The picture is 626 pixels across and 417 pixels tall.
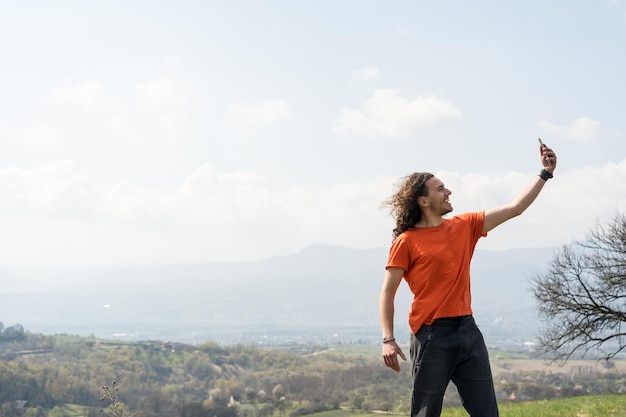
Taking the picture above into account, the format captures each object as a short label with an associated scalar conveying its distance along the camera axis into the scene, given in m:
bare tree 25.19
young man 5.46
